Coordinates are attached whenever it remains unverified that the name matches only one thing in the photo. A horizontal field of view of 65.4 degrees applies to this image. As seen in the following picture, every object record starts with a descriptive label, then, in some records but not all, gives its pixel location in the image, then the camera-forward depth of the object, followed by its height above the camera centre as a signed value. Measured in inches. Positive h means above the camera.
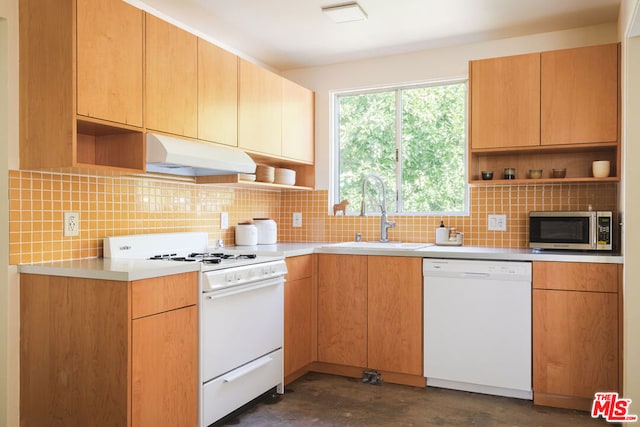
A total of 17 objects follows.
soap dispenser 144.6 -5.9
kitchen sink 131.7 -8.7
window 151.3 +21.9
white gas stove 97.0 -21.8
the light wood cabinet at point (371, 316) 127.3 -27.0
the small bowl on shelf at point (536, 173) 130.8 +11.1
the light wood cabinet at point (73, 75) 86.5 +25.2
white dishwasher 116.3 -26.7
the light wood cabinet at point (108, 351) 80.4 -23.5
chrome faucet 150.4 -0.1
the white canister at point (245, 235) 145.5 -6.1
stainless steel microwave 115.8 -3.5
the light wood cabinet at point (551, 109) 119.4 +26.5
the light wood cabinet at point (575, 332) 108.9 -26.2
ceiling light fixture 119.7 +49.7
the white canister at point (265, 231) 152.8 -5.1
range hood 99.8 +12.2
